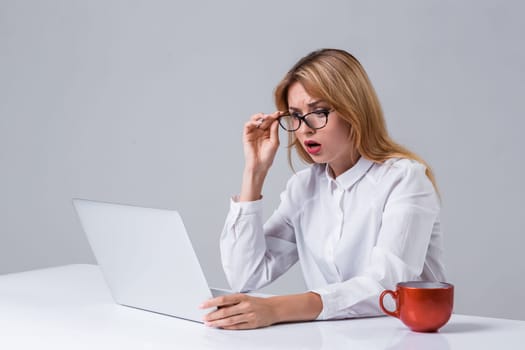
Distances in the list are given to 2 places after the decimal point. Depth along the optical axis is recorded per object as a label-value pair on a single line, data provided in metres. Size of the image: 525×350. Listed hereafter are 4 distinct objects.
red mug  1.97
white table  1.92
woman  2.31
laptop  2.04
